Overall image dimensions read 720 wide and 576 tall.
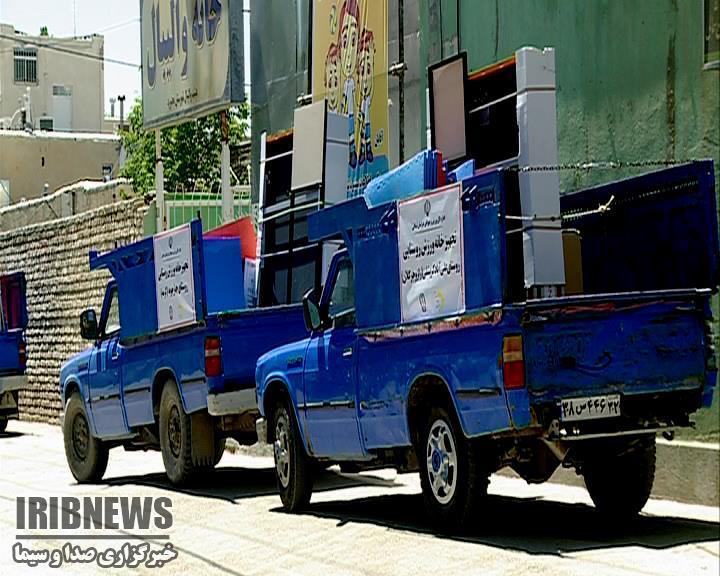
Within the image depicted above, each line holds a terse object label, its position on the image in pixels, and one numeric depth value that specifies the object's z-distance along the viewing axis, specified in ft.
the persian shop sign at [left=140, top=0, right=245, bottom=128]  72.64
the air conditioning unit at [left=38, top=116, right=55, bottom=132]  209.05
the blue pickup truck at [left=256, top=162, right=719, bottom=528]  31.91
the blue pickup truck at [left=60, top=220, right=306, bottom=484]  47.93
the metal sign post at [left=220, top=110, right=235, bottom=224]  69.77
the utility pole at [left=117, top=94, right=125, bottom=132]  217.36
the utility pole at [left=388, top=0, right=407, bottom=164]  57.72
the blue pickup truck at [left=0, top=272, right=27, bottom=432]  84.74
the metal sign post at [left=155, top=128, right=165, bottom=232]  75.72
